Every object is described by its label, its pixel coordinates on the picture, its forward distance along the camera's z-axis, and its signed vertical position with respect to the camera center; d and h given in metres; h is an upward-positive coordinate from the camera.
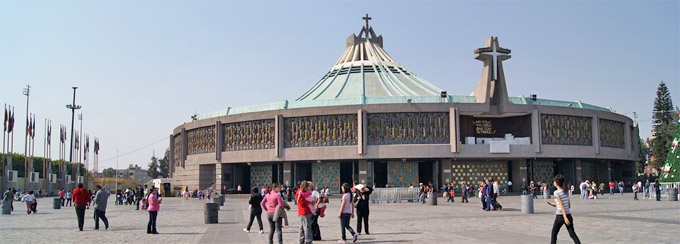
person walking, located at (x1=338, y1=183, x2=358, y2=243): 13.40 -0.99
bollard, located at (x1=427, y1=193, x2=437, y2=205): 31.53 -1.48
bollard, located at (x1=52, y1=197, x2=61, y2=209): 32.59 -1.64
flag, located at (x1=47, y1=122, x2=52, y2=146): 63.53 +4.33
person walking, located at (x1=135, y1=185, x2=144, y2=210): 31.25 -1.12
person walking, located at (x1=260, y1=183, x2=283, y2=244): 12.70 -0.80
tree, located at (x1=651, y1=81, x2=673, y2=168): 75.81 +6.09
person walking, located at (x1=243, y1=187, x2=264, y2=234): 16.12 -0.97
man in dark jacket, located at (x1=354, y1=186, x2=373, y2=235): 14.88 -0.83
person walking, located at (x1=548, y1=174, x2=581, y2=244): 10.69 -0.76
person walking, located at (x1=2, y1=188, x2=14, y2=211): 27.11 -1.07
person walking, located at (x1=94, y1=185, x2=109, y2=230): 17.16 -0.98
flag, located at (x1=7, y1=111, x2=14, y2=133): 53.03 +4.64
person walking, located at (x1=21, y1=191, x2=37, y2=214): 27.30 -1.25
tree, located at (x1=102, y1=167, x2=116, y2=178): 185.77 +0.11
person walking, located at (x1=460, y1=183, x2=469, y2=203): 34.53 -1.37
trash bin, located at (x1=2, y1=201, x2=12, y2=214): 27.12 -1.52
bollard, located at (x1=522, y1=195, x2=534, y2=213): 23.14 -1.35
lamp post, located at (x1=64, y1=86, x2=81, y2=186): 55.58 +6.39
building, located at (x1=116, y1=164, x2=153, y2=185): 171.18 +0.04
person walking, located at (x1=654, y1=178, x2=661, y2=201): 31.74 -1.29
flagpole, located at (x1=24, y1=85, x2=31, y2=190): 56.16 +5.61
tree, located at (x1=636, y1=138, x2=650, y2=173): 84.54 +0.41
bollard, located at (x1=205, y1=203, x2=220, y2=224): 19.34 -1.34
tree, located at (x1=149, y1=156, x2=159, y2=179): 124.16 +1.07
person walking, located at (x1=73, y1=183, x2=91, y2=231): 17.09 -0.78
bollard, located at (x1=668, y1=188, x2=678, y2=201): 30.59 -1.34
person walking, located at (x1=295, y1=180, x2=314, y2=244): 12.37 -0.88
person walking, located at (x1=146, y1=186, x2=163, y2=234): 15.96 -1.07
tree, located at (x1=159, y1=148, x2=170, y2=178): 118.71 +1.43
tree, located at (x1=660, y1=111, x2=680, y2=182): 38.31 +0.30
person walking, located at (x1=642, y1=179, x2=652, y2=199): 36.60 -1.50
